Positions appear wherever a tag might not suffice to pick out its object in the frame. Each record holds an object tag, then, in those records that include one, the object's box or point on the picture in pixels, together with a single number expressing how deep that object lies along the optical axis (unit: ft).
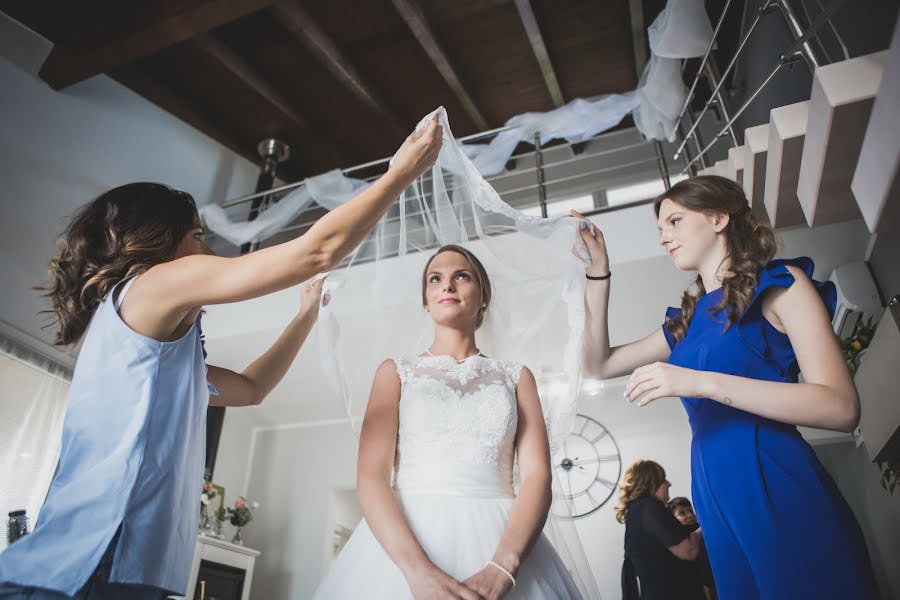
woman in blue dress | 3.30
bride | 4.09
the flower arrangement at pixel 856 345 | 10.34
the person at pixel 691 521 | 10.32
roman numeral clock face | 16.83
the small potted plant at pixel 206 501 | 16.69
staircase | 5.26
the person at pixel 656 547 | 9.93
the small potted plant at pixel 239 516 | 18.03
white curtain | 13.20
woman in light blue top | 3.07
